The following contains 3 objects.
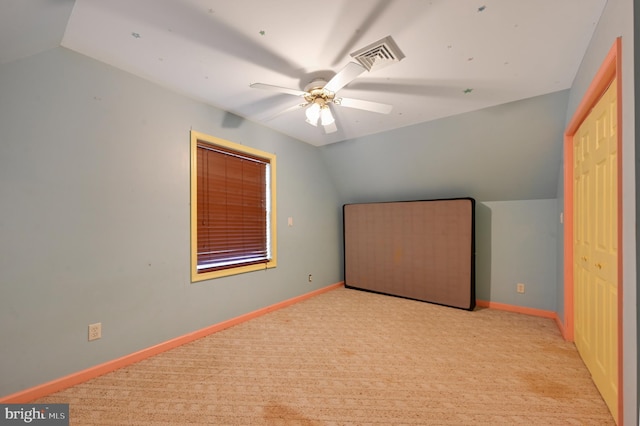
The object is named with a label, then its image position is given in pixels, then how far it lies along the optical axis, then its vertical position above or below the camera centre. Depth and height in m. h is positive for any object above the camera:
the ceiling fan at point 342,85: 1.56 +0.95
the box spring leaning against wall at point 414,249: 3.43 -0.54
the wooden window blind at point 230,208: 2.74 +0.07
